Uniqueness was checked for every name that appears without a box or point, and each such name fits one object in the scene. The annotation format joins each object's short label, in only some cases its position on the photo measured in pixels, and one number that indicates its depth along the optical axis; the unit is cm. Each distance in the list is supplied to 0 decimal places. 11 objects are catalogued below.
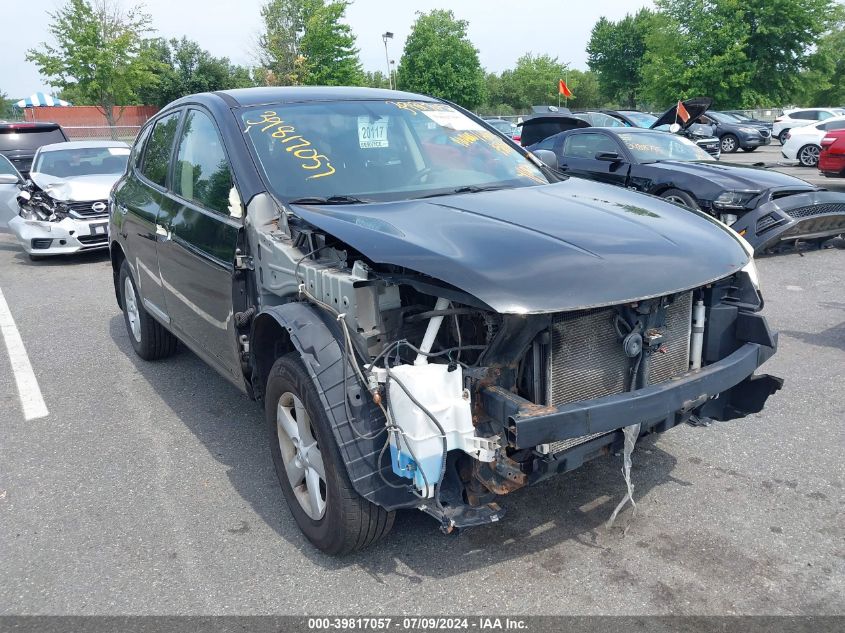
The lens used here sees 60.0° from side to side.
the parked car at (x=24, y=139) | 1485
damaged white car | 1000
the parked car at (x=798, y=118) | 2674
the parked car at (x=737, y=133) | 2727
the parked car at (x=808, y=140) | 1973
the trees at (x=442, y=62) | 6085
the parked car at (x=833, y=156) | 1245
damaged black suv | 255
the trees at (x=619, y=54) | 7319
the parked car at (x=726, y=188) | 815
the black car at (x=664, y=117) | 1249
